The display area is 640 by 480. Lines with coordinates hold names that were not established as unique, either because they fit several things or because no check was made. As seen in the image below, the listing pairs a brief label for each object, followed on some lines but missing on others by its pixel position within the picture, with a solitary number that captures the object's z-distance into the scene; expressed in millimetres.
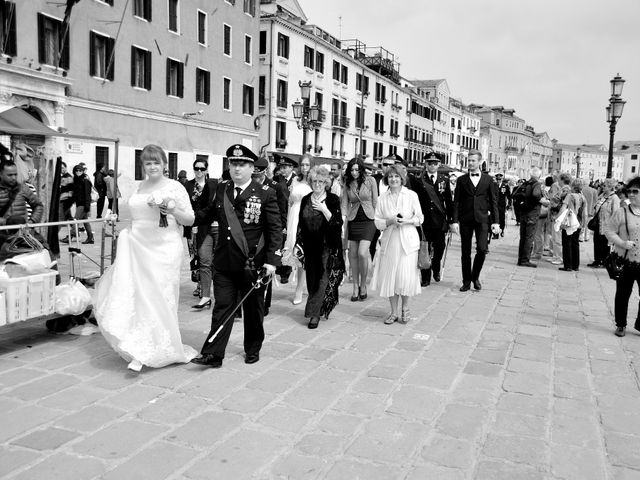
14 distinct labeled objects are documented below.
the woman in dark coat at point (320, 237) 6516
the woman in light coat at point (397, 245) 6508
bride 4758
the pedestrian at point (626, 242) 6215
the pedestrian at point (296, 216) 7023
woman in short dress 7680
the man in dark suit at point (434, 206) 8914
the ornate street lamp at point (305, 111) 20750
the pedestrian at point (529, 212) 11562
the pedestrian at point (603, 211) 10477
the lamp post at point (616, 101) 17281
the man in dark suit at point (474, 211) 8828
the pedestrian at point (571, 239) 11281
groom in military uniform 4871
